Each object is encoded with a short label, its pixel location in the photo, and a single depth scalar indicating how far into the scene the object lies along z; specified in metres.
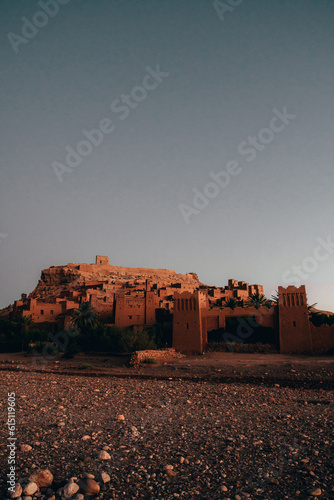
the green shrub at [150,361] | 21.38
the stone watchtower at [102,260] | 77.75
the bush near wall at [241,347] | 24.36
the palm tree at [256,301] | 36.85
